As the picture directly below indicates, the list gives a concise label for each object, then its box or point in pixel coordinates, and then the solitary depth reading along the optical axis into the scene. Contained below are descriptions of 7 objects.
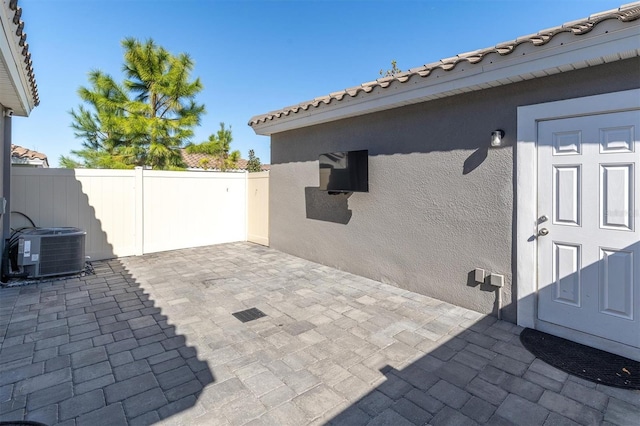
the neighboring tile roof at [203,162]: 20.14
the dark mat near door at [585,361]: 2.83
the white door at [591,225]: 3.18
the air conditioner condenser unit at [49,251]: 5.60
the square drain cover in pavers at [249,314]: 4.20
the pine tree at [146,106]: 13.57
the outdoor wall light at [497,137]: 4.04
